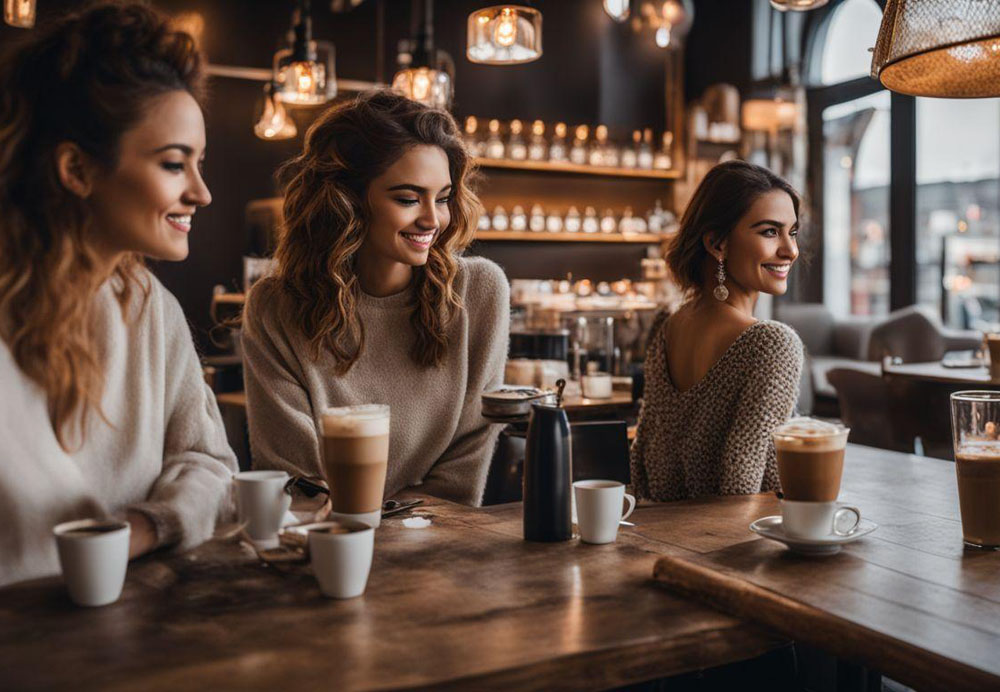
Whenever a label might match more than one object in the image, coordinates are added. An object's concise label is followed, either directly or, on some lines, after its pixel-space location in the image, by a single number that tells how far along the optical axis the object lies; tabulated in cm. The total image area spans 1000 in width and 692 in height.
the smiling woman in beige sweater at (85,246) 145
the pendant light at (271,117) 531
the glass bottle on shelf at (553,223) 809
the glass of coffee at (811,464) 150
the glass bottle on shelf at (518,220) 793
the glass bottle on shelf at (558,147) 808
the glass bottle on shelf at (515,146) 786
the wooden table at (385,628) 107
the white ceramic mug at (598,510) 157
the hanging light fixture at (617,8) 353
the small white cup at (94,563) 125
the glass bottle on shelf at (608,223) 839
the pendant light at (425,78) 459
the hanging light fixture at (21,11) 259
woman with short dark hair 212
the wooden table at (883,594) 112
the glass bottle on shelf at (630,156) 848
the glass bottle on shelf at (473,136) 727
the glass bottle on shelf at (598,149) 830
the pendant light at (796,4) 326
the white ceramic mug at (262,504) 153
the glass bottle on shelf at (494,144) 772
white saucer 147
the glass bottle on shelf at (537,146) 793
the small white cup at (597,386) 423
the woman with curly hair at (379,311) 224
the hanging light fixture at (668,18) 504
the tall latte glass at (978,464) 154
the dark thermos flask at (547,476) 160
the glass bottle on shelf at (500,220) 784
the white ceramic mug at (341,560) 129
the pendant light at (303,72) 442
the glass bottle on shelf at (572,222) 821
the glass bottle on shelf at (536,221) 803
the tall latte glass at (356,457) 159
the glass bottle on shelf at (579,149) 816
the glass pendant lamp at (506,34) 344
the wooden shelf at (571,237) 785
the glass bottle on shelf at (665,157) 868
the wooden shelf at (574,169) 778
